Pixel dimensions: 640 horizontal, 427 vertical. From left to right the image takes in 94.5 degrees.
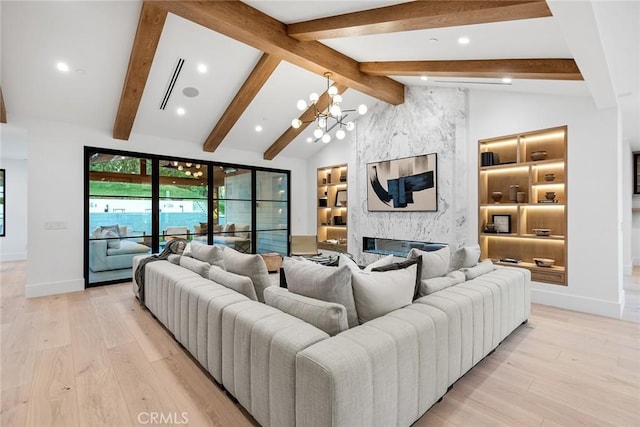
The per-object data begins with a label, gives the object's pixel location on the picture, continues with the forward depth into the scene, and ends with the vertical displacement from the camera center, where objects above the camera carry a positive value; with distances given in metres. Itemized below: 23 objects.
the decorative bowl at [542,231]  4.22 -0.31
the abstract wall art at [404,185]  5.47 +0.52
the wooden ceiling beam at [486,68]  3.28 +1.81
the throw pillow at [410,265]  2.27 -0.44
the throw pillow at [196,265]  2.97 -0.57
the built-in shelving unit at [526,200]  4.20 +0.15
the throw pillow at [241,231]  7.18 -0.49
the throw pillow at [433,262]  2.49 -0.45
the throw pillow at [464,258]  3.10 -0.51
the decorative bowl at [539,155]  4.24 +0.79
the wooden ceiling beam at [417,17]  2.44 +1.89
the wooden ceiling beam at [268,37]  3.04 +2.08
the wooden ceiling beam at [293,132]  5.50 +1.78
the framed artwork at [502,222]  4.66 -0.19
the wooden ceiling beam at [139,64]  3.28 +1.94
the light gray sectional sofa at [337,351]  1.32 -0.79
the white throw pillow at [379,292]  1.86 -0.53
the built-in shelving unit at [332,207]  7.44 +0.10
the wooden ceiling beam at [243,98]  4.39 +1.93
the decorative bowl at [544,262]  4.21 -0.74
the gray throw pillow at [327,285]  1.80 -0.47
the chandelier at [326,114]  3.84 +1.37
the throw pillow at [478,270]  2.87 -0.61
